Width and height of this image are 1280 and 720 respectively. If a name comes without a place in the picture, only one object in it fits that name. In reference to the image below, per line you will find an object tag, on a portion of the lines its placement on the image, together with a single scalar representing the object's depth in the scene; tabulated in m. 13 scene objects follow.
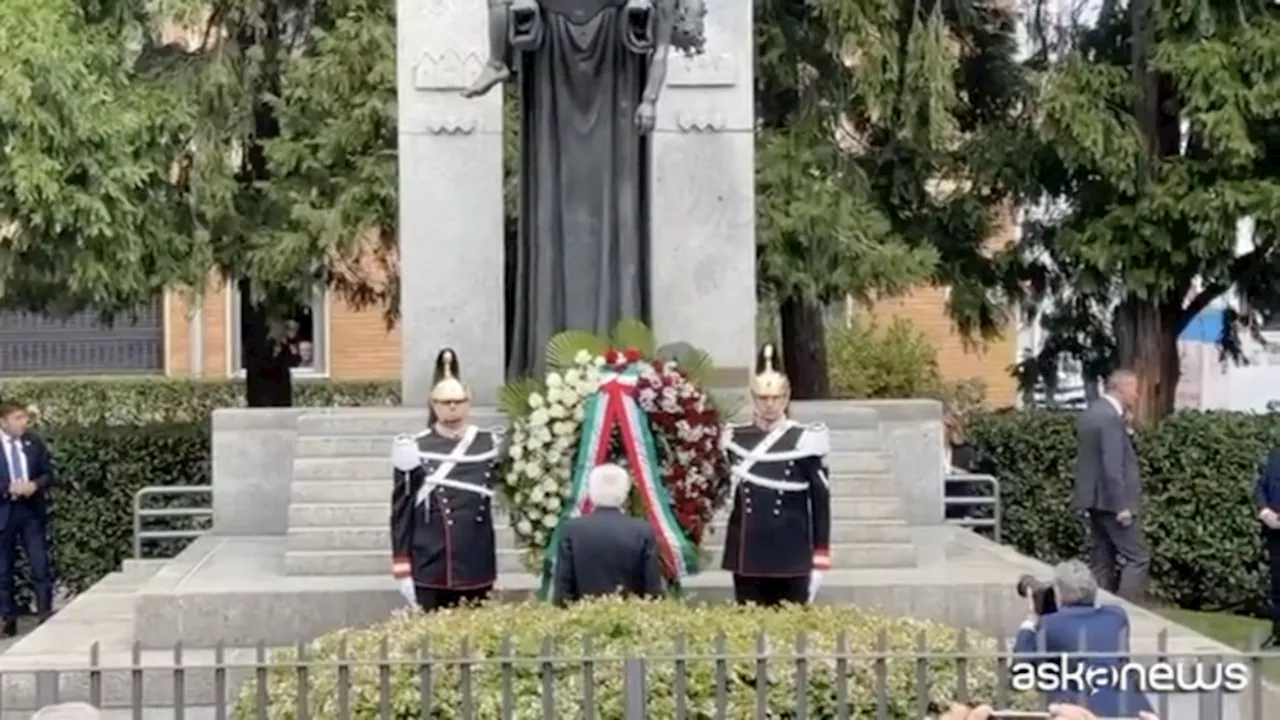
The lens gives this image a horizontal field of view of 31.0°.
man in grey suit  14.86
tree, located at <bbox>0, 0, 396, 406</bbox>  17.72
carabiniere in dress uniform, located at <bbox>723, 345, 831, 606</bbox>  10.59
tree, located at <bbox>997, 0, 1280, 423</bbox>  18.67
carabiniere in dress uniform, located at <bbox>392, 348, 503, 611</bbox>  10.59
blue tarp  23.41
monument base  11.31
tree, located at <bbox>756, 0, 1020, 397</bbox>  19.08
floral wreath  10.84
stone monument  15.30
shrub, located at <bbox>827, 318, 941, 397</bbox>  31.95
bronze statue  11.94
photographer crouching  7.55
